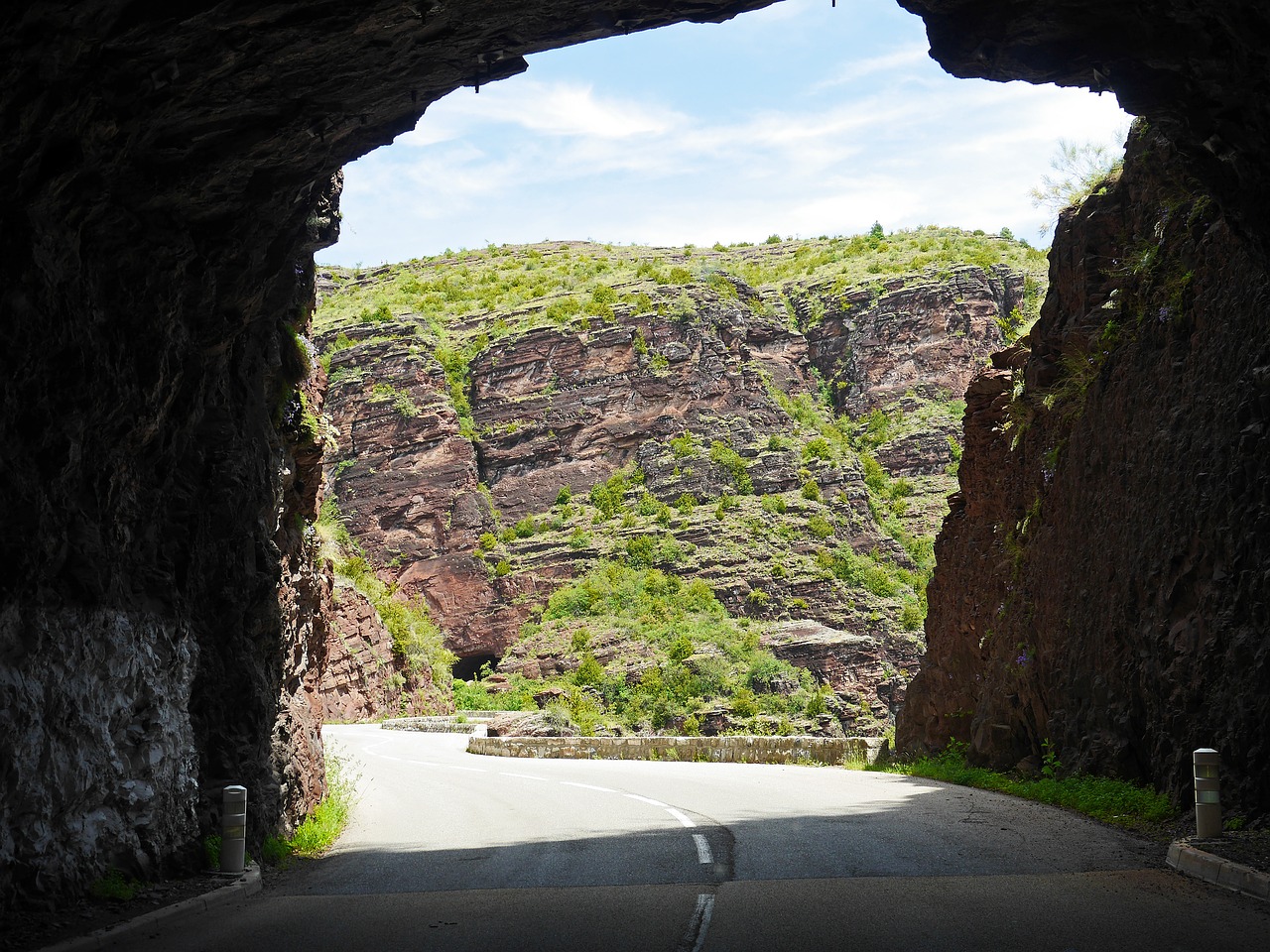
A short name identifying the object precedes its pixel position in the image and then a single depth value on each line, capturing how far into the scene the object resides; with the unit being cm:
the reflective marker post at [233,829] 1080
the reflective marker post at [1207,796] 1093
